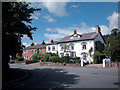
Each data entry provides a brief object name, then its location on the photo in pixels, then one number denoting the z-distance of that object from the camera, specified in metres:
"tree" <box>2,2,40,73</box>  8.74
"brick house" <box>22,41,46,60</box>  39.85
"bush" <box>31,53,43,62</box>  35.47
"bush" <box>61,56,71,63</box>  27.71
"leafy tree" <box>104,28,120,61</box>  20.11
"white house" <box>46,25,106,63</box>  27.55
